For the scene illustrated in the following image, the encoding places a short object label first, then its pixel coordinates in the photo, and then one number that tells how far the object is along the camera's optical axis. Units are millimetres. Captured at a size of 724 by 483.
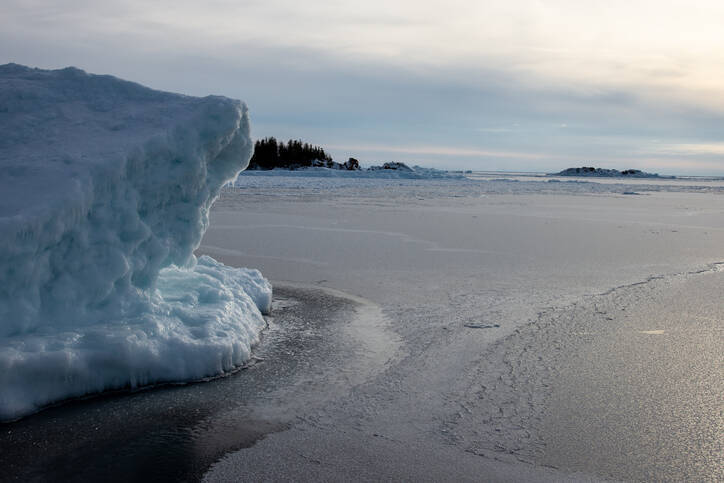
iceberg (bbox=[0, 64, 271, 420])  3633
